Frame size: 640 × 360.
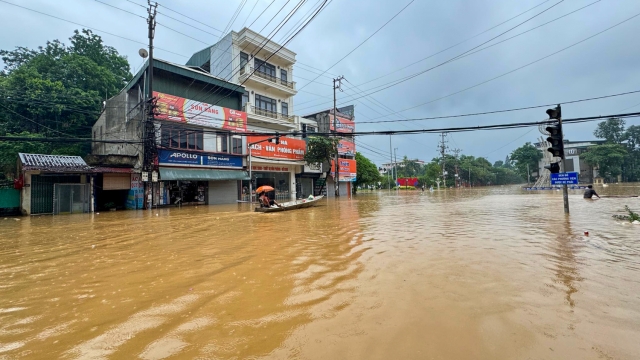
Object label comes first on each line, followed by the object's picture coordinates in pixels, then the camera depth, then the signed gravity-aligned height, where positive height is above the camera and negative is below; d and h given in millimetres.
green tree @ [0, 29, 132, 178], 20875 +7837
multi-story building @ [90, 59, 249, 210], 18203 +3660
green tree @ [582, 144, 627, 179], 49588 +3788
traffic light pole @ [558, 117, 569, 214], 11596 -616
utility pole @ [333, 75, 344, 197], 30875 +9602
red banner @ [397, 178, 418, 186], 70312 +955
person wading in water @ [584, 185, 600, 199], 19150 -897
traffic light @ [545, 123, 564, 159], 11023 +1598
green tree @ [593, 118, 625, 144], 62844 +10982
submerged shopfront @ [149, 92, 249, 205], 19062 +2709
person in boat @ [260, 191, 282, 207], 15477 -653
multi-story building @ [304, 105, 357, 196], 34094 +4448
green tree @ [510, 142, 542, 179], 62444 +5668
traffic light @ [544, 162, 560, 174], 11698 +578
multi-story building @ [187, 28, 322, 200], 25156 +8612
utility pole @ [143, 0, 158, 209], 16328 +3802
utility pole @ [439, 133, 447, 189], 58969 +7536
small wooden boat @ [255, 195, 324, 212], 15234 -1042
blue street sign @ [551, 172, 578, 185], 11434 +83
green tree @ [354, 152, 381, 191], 41969 +2121
